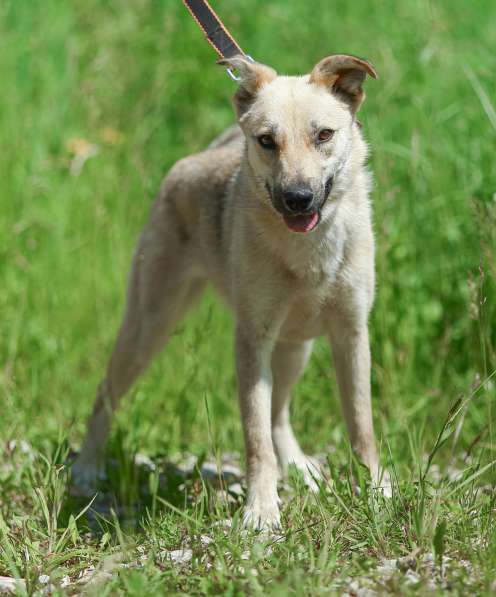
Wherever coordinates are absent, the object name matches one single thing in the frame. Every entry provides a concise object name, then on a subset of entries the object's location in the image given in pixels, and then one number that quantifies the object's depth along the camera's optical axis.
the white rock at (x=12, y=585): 5.74
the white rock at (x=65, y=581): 6.29
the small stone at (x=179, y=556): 6.20
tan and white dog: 7.41
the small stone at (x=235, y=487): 9.10
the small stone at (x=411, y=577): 5.48
